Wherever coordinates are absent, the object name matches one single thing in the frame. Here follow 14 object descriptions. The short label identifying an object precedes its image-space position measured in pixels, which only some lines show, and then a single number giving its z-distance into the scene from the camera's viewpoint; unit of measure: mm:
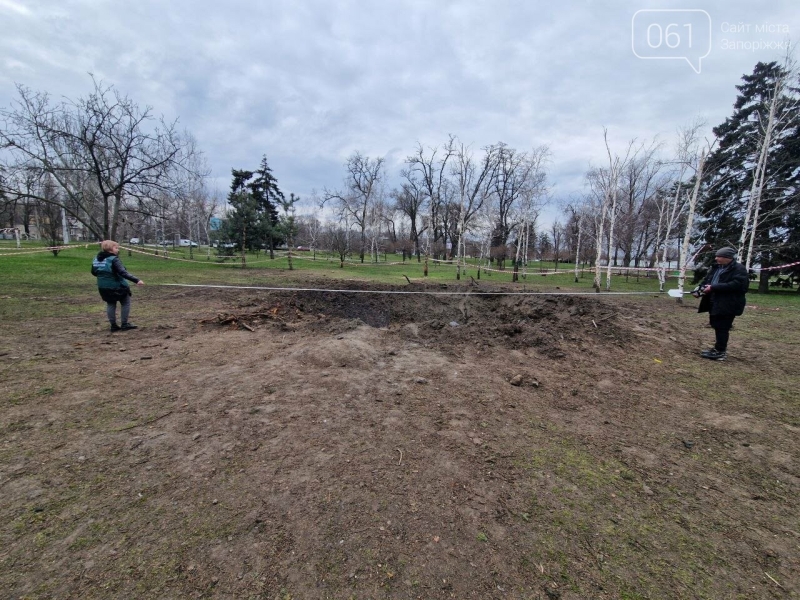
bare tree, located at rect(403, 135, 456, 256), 36875
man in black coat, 5305
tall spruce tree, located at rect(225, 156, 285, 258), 27516
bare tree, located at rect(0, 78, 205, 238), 13577
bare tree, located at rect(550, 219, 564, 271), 57409
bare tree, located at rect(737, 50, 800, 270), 15266
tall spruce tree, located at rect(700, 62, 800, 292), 17594
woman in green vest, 6090
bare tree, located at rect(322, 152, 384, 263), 42219
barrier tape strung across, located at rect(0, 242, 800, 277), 33331
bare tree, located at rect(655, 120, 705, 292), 17781
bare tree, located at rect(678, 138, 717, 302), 12438
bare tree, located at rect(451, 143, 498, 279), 33316
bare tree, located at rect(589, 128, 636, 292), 18188
